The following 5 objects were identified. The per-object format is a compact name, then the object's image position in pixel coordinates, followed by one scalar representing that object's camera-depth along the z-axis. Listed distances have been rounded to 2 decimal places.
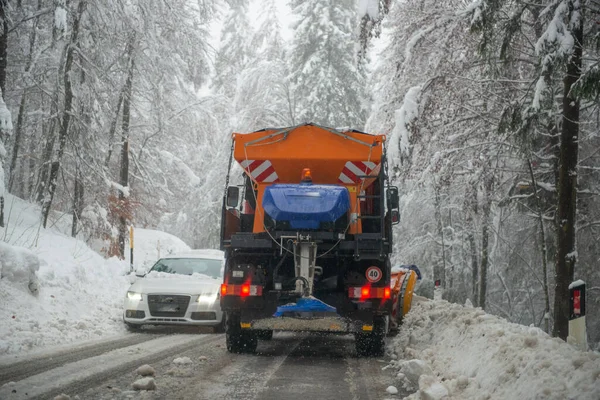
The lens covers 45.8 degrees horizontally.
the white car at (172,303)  12.23
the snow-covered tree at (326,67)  35.78
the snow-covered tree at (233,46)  48.27
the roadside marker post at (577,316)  6.53
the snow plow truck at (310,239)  9.33
